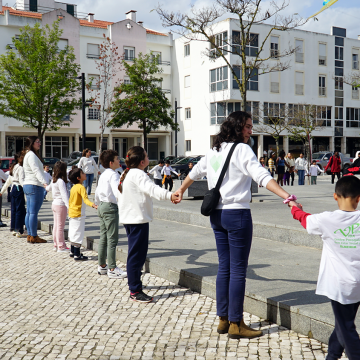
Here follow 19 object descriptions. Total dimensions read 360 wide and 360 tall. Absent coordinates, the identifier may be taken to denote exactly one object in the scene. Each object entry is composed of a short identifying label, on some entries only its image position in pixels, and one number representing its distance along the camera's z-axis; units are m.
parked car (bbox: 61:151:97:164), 35.82
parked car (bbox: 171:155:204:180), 29.41
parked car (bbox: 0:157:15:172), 21.32
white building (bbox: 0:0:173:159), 39.47
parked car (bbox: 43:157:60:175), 29.75
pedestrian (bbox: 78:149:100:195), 15.55
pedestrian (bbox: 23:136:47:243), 7.90
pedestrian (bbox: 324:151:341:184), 19.80
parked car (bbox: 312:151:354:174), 34.34
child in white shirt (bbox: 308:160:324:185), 19.95
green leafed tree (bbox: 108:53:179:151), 33.31
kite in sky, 8.54
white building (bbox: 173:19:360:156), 41.34
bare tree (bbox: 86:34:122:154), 42.47
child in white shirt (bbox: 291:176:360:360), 2.75
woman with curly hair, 3.61
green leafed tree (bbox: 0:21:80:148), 28.09
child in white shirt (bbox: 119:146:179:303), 4.78
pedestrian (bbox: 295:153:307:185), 20.22
